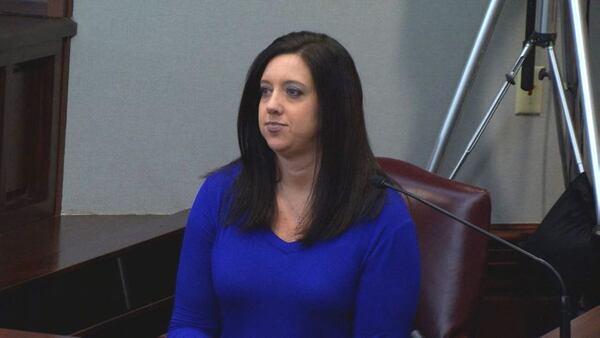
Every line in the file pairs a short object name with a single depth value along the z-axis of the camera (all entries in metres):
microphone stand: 6.25
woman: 6.64
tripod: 7.46
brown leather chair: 6.93
